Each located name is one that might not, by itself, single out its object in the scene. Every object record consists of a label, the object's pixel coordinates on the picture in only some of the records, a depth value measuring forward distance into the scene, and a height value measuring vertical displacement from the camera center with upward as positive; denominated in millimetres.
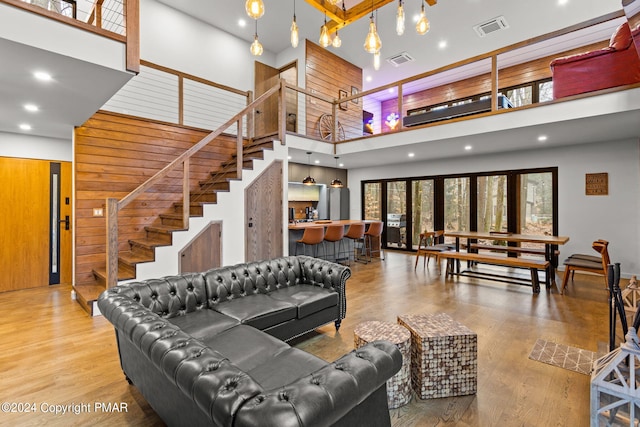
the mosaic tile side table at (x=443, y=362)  2068 -1024
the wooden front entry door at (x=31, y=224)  4844 -171
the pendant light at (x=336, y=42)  3863 +2215
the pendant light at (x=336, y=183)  7457 +761
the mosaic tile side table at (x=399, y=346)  1993 -915
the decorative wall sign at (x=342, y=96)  8477 +3334
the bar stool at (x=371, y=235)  7137 -520
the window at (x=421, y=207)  8414 +191
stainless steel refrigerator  9305 +341
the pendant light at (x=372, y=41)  3355 +1928
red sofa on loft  3957 +1999
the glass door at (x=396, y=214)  8875 -3
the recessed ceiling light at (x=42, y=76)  2853 +1329
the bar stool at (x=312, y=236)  5746 -421
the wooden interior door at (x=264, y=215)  5270 -20
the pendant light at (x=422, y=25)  3317 +2082
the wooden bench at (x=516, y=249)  5358 -662
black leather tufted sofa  1067 -696
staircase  4074 -211
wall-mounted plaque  5832 +585
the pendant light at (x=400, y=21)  3280 +2116
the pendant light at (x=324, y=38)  3595 +2100
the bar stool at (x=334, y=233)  6145 -392
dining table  4785 -415
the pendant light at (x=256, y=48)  4150 +2304
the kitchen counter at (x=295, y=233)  6043 -395
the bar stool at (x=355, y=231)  6578 -374
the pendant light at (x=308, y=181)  7129 +776
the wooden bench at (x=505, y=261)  4539 -754
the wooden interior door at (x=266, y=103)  8001 +3024
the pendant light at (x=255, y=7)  3004 +2063
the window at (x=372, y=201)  9484 +411
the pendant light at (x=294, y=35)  3573 +2141
